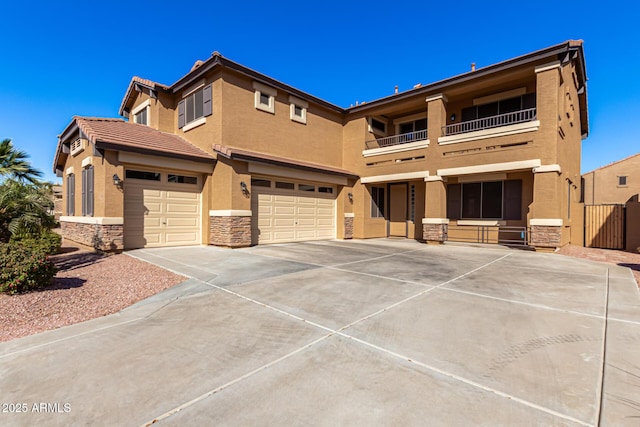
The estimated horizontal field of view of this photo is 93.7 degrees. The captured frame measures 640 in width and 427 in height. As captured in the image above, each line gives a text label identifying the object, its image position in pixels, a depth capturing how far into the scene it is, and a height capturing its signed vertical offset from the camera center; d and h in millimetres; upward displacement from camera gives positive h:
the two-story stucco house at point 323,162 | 11695 +2094
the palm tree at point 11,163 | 7292 +1193
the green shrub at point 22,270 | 5371 -1192
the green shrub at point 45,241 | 9422 -1186
